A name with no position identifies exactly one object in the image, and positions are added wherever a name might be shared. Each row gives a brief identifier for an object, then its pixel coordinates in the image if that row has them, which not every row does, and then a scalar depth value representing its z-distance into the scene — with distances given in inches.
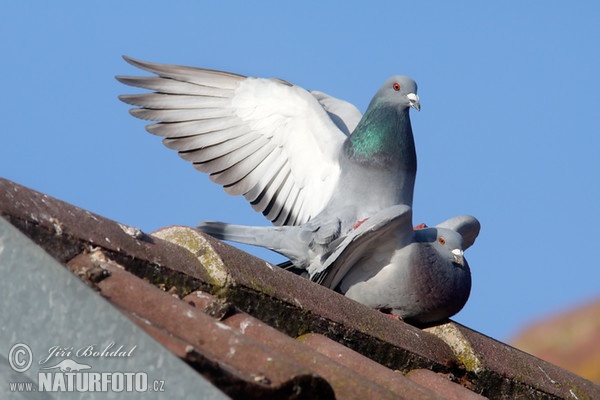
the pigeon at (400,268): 398.0
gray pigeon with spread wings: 514.6
